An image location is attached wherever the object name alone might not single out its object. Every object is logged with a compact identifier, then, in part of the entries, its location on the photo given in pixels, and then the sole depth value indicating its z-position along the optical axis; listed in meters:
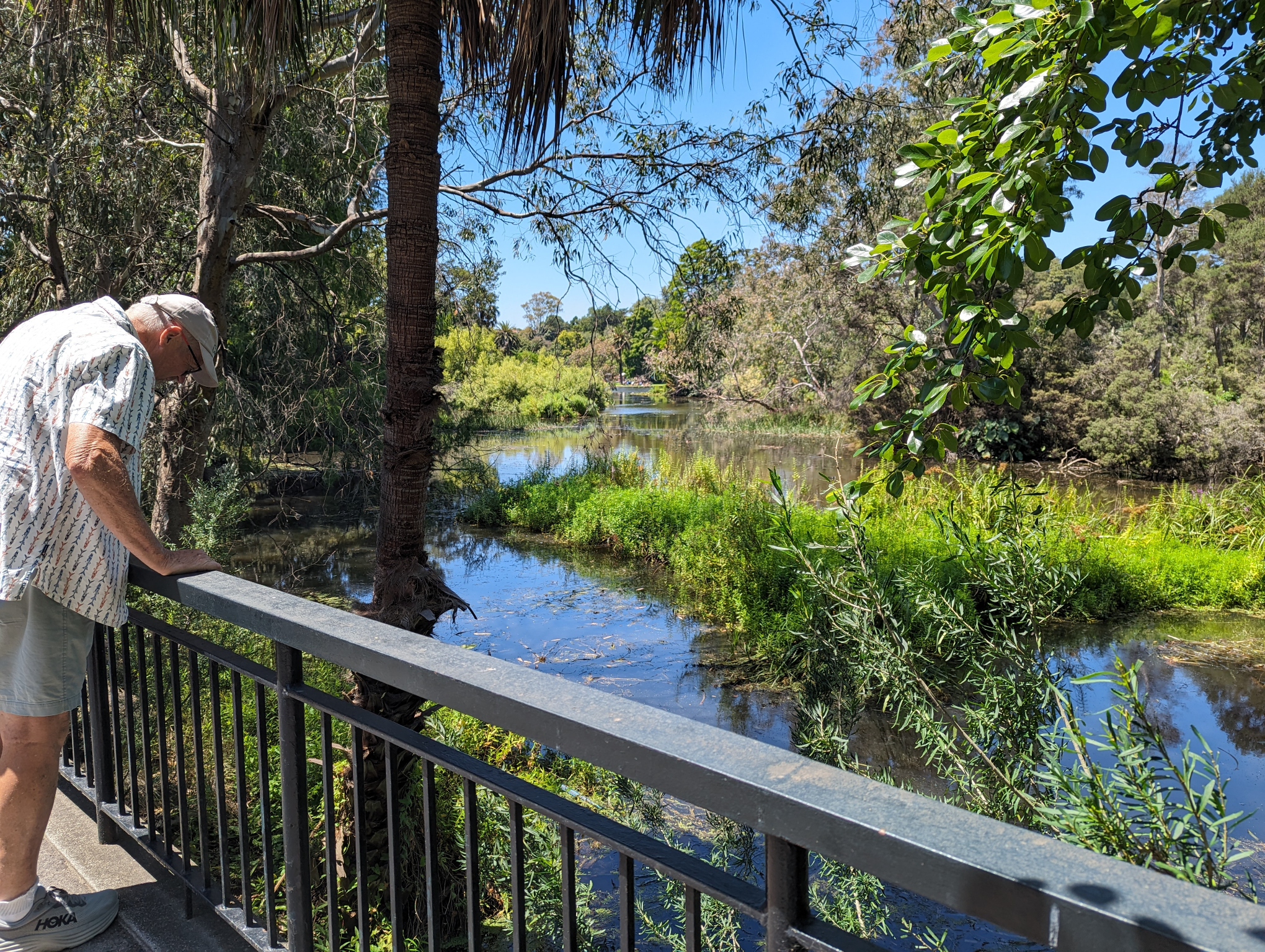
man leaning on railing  1.98
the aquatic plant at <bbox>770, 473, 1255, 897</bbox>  1.88
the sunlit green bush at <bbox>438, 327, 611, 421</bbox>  32.47
